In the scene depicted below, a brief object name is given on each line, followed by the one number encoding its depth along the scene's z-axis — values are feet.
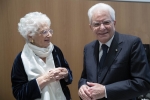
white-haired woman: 4.90
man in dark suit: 4.09
